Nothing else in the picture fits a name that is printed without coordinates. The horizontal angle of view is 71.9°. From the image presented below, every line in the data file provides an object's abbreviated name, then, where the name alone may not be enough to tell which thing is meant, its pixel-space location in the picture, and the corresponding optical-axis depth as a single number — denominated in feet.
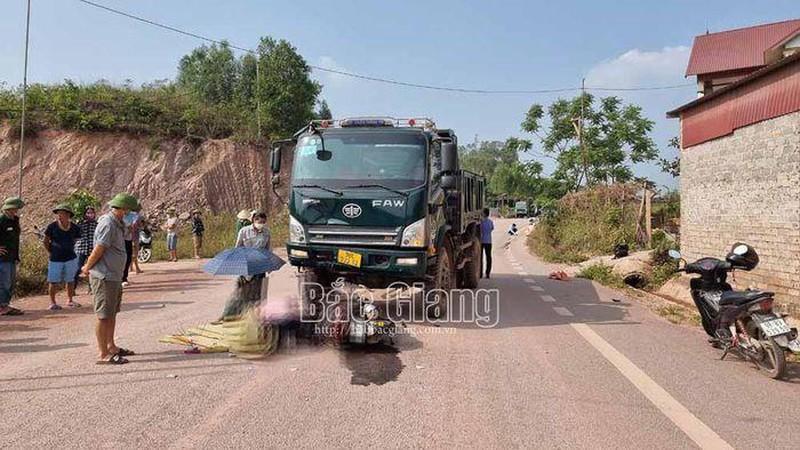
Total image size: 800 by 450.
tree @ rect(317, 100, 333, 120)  162.71
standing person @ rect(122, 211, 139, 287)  33.53
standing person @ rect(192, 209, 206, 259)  55.06
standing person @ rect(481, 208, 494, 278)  41.42
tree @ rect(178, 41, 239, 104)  137.88
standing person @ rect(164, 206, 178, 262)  51.85
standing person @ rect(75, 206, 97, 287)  30.96
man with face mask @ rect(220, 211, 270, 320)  21.66
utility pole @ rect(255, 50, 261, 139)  111.61
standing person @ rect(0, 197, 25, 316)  25.50
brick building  28.40
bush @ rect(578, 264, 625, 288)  40.52
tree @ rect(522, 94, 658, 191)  91.56
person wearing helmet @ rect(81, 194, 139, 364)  17.72
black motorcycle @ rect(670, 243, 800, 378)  16.89
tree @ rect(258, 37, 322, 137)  111.75
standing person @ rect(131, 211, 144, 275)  38.47
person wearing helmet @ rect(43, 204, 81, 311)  26.84
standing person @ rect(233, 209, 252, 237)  30.17
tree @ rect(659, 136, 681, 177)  88.63
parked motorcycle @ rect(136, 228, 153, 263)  51.34
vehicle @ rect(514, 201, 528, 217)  202.62
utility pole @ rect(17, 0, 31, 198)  42.76
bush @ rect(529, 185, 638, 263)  62.39
